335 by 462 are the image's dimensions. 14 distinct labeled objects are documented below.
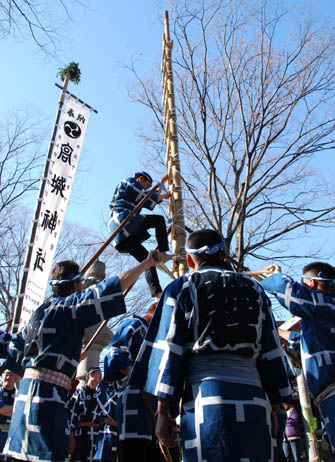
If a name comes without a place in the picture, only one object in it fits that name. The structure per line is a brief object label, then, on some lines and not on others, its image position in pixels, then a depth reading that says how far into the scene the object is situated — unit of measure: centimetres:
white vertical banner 661
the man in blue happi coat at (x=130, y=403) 367
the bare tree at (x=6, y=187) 1405
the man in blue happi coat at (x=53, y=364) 279
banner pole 636
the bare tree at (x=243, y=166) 1035
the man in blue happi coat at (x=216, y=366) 196
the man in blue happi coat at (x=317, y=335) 314
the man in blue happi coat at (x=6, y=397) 674
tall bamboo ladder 516
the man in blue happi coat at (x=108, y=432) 525
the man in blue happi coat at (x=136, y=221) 526
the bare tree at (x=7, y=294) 1714
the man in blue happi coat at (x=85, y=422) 696
